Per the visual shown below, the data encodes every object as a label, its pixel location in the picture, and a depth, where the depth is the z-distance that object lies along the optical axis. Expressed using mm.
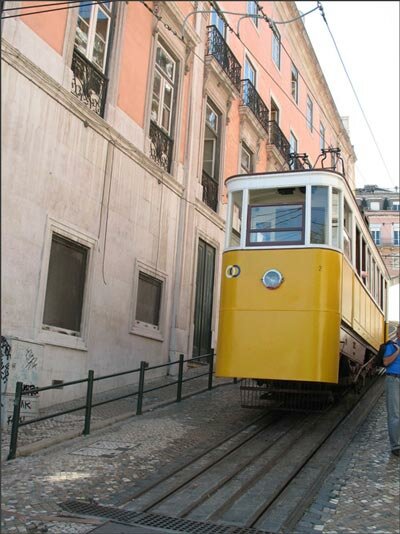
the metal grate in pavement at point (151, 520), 4609
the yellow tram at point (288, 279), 7852
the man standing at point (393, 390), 6755
